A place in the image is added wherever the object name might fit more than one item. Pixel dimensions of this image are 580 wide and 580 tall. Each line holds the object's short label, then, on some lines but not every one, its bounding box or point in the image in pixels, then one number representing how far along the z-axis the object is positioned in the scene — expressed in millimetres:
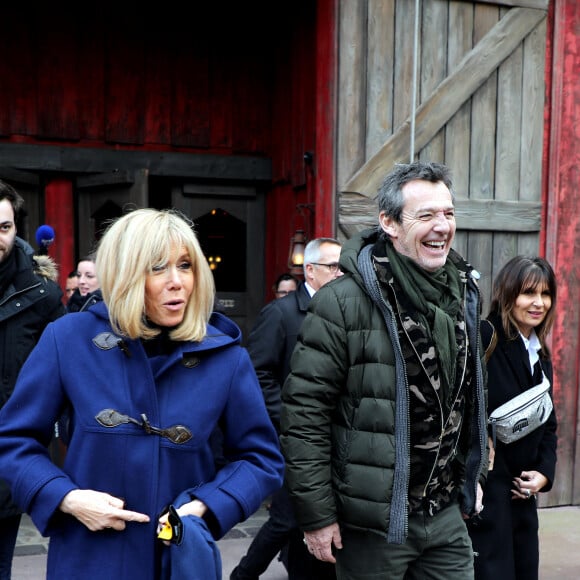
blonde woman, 1936
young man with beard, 3100
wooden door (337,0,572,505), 4949
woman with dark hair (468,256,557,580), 3297
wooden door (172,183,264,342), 7027
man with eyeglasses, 3836
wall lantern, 6160
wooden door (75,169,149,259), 5961
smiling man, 2514
